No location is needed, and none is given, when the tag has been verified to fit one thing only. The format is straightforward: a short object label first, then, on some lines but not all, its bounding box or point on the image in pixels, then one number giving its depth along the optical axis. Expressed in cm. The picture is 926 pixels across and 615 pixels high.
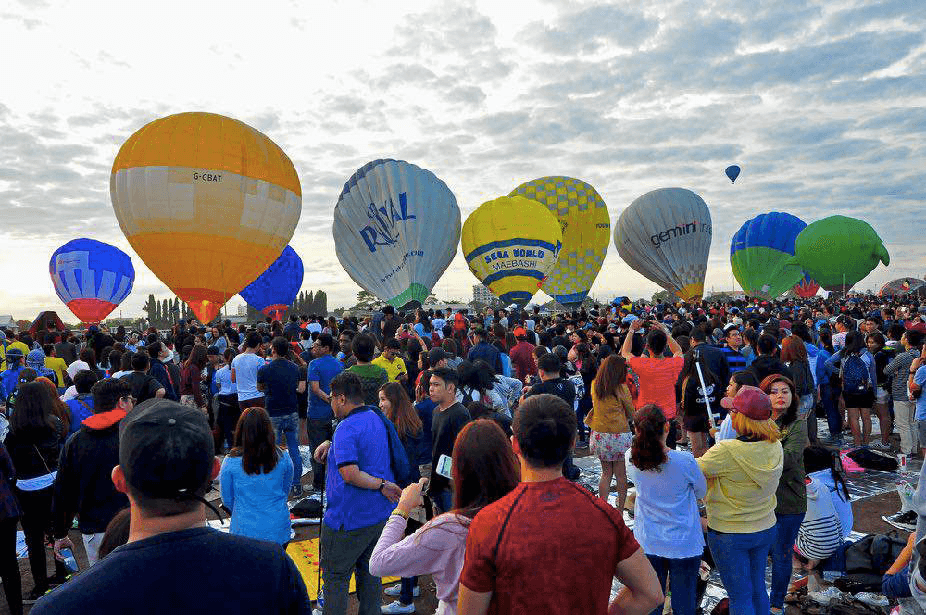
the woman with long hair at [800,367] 714
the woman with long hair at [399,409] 513
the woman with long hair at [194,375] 1018
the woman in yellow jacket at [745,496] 357
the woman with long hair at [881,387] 877
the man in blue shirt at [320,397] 716
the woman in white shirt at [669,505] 355
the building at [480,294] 12681
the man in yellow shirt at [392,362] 759
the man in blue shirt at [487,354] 816
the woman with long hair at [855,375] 854
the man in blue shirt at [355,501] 377
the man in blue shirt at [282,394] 755
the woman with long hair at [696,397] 710
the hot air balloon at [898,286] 5705
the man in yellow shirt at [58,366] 893
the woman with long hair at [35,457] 480
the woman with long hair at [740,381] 484
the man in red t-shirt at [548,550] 193
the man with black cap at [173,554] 138
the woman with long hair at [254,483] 405
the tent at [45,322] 1532
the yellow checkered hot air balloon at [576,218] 3566
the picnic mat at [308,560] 513
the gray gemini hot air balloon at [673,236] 3656
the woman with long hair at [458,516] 237
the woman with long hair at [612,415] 616
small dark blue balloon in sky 4128
